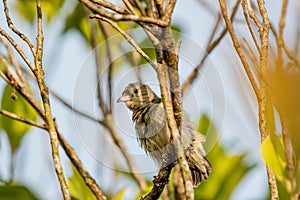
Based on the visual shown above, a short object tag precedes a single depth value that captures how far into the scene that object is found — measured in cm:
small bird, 817
